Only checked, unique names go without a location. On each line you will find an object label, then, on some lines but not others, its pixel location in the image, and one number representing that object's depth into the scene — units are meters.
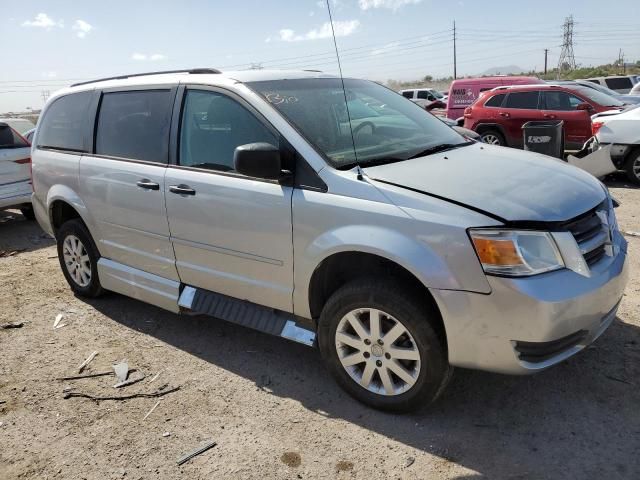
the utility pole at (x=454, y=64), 60.56
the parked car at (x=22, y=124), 11.51
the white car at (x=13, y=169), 7.93
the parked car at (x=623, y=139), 8.66
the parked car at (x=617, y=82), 25.05
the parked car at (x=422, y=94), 27.14
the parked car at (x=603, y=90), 12.34
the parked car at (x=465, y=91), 16.39
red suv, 11.36
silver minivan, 2.60
